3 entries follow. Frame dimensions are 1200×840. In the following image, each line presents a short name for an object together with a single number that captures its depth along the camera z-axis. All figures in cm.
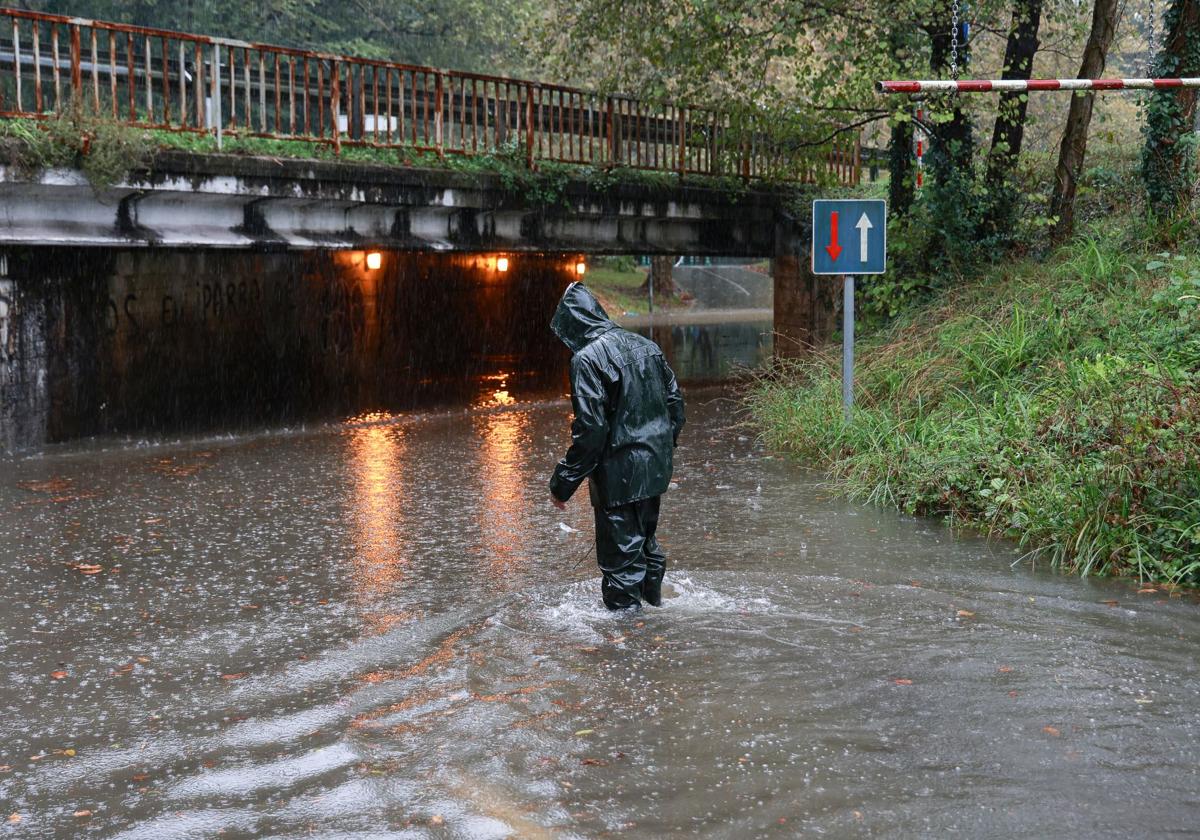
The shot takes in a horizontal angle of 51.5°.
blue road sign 1191
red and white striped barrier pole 1136
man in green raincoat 680
